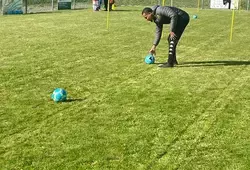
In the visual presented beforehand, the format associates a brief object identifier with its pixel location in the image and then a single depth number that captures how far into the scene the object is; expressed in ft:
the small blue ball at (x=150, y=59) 41.83
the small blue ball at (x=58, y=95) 27.48
